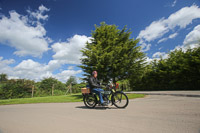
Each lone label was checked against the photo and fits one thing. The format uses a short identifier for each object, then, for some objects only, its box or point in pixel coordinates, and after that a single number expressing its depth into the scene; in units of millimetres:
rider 5069
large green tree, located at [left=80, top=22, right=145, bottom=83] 11977
